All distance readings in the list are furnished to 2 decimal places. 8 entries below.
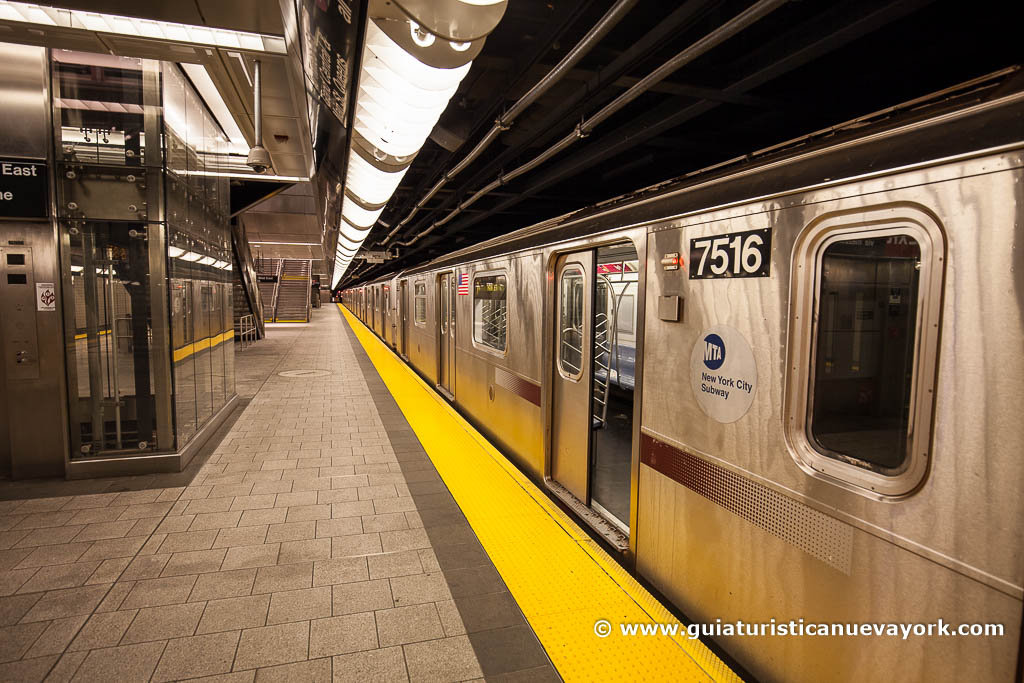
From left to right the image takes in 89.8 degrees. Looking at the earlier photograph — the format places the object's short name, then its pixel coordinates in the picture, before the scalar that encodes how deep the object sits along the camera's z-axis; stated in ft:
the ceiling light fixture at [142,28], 11.66
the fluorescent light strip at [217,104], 18.17
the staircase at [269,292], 93.25
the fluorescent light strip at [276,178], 29.61
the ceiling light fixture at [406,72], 5.56
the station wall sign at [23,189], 13.91
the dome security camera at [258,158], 15.11
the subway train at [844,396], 4.46
